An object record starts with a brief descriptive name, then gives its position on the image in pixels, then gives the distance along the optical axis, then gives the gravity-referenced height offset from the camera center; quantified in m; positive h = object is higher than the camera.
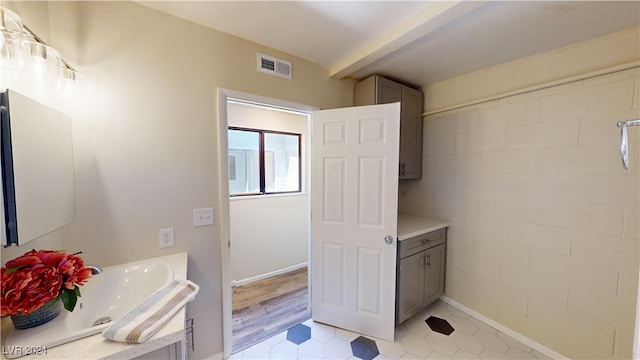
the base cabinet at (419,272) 1.88 -0.95
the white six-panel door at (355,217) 1.77 -0.40
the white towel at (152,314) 0.73 -0.54
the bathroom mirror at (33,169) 0.71 -0.01
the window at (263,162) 2.88 +0.10
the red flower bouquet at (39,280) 0.65 -0.35
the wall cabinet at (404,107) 2.13 +0.65
